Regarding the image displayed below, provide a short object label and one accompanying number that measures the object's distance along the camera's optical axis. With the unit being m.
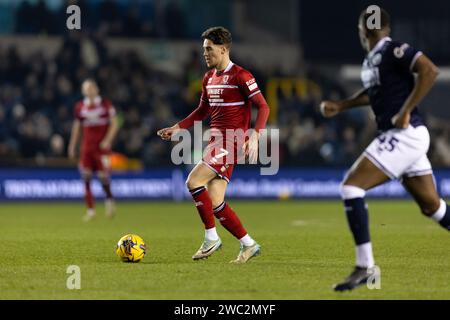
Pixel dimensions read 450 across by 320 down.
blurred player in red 18.92
